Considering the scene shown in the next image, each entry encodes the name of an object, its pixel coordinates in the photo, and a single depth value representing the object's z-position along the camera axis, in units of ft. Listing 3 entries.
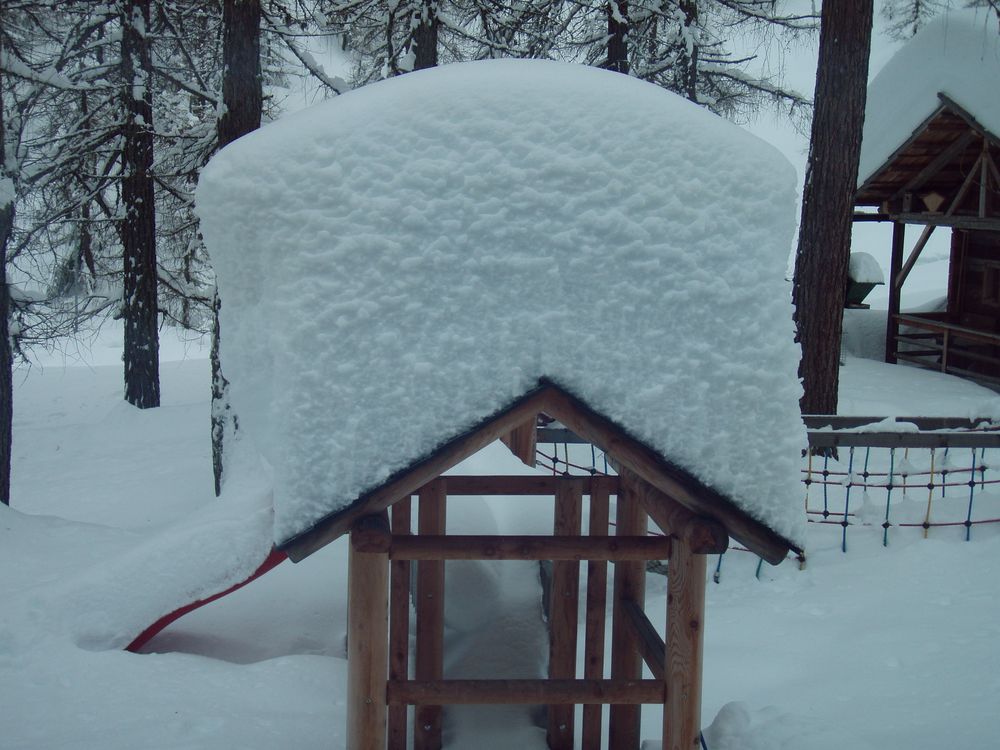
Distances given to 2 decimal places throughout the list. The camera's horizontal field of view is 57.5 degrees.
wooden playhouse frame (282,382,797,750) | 10.75
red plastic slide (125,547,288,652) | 17.94
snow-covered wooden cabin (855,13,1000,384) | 42.04
